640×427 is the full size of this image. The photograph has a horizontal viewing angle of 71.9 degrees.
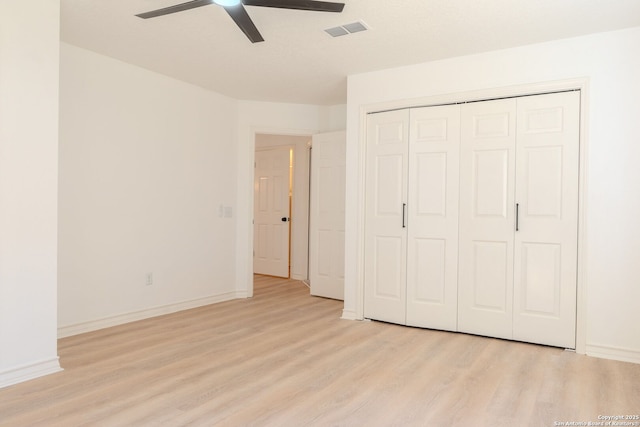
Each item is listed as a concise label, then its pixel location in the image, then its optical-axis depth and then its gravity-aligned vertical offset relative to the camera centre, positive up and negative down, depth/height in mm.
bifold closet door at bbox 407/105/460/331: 3953 -105
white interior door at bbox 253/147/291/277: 7035 -111
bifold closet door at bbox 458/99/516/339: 3699 -89
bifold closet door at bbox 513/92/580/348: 3447 -83
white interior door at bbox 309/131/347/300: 5449 -117
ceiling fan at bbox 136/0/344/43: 2504 +1149
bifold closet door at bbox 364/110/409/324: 4195 -105
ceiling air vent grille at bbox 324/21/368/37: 3262 +1333
